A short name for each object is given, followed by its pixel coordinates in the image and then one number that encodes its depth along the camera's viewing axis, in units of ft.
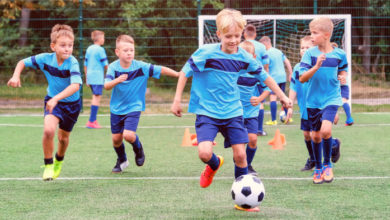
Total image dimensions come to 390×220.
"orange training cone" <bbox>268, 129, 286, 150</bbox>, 48.10
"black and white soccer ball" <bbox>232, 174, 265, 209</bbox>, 25.37
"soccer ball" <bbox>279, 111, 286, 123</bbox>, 68.12
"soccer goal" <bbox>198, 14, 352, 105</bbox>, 81.40
